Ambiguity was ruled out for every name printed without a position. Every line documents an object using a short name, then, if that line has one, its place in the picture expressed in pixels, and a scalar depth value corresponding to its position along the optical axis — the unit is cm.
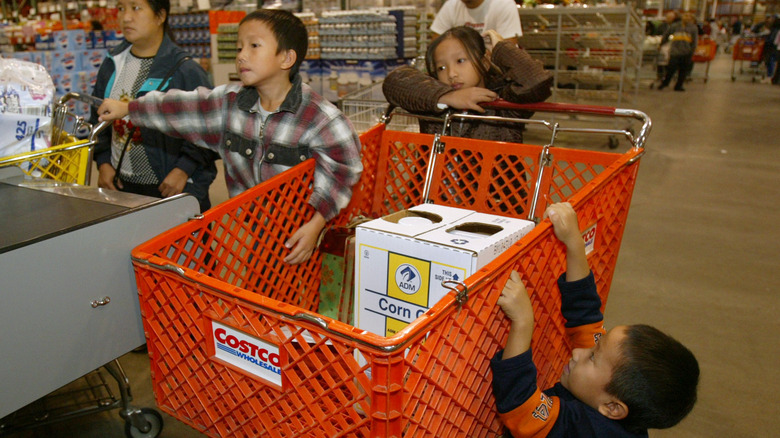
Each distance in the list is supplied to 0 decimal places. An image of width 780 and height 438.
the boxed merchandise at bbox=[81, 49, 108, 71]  754
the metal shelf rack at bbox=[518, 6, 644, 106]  705
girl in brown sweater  222
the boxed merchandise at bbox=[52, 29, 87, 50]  747
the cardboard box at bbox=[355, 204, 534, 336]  134
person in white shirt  347
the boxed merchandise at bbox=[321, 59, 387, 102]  679
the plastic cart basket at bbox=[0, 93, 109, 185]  183
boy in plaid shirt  190
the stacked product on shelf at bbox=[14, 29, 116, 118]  733
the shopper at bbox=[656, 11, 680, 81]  1316
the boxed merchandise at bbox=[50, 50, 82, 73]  734
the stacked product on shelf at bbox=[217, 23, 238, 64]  774
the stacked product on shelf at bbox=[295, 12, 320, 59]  714
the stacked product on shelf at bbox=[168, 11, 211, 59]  825
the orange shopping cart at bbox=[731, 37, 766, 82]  1522
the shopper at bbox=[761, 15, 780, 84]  1362
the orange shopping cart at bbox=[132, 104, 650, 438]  98
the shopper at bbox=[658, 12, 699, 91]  1256
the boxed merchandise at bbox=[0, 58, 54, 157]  195
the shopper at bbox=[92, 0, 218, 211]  238
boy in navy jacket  121
